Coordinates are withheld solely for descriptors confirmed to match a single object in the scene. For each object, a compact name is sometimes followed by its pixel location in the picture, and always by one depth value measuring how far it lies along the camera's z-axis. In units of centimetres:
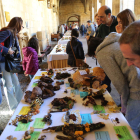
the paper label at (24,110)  156
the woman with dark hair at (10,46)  250
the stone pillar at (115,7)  648
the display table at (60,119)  121
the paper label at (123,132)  116
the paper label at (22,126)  131
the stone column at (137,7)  586
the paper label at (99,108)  157
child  326
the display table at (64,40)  760
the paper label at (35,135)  120
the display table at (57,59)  457
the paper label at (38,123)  134
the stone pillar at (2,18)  407
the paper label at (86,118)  138
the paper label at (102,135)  117
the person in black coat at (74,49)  371
